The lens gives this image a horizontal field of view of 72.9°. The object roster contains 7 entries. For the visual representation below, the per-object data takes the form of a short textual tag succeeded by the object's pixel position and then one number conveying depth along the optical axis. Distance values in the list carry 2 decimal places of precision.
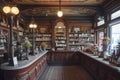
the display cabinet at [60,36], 6.00
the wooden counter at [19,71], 1.84
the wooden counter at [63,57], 5.48
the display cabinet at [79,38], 6.02
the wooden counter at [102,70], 1.86
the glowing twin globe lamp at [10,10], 2.14
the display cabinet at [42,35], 6.04
